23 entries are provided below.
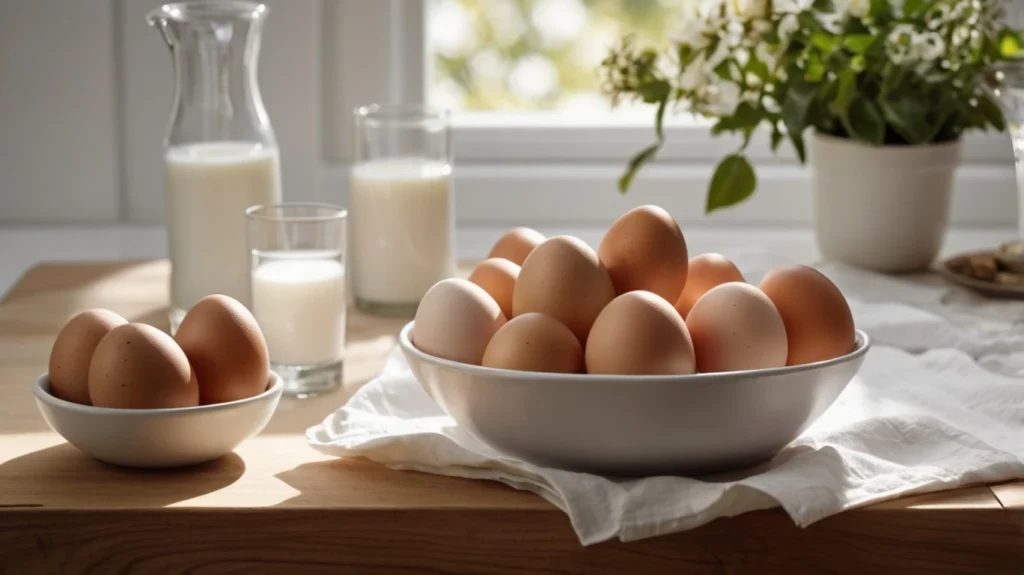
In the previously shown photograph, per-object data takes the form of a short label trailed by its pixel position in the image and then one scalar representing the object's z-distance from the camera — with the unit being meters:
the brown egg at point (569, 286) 1.01
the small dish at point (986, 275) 1.36
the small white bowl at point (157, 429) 1.00
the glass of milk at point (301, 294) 1.17
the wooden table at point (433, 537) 0.98
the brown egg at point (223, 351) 1.02
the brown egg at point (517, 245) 1.12
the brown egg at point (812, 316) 1.01
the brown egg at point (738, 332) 0.98
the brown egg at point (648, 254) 1.02
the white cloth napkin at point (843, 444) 0.97
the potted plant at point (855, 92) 1.39
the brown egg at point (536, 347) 0.98
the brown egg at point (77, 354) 1.02
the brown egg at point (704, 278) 1.05
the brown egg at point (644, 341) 0.96
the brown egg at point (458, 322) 1.01
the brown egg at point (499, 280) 1.06
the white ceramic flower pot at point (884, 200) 1.43
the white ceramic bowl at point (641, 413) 0.97
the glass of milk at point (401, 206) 1.36
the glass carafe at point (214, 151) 1.27
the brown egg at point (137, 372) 1.00
